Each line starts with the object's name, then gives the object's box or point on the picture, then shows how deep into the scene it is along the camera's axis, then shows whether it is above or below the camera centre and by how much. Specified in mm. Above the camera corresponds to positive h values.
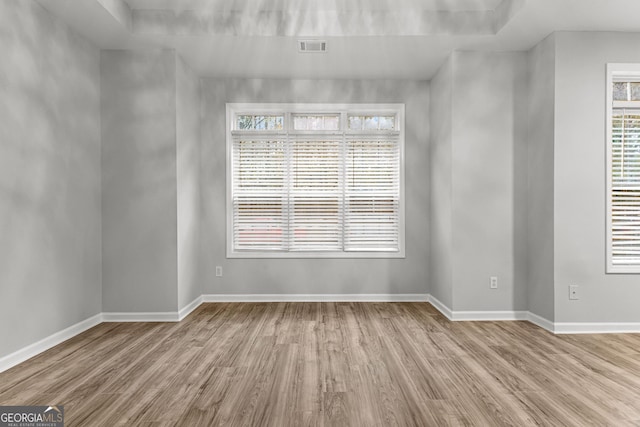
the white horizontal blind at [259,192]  5043 +250
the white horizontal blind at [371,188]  5062 +309
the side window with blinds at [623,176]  3695 +352
